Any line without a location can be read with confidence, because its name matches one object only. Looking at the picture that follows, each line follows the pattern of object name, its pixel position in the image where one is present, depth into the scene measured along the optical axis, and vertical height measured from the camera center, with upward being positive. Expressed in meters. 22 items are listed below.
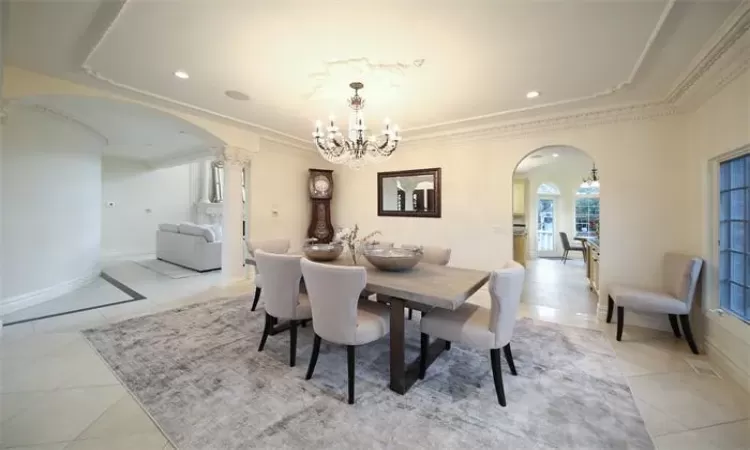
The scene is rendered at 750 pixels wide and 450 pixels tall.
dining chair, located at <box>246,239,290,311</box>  3.62 -0.28
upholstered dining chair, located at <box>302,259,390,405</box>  2.00 -0.58
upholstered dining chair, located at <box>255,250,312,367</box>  2.46 -0.54
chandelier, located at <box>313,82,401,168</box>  2.95 +0.83
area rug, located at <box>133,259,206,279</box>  5.69 -0.91
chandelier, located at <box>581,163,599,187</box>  6.76 +1.08
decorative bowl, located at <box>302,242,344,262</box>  2.97 -0.27
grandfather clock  5.79 +0.40
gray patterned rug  1.72 -1.17
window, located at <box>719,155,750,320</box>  2.49 -0.10
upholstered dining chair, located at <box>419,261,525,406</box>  1.98 -0.70
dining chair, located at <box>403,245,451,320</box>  3.22 -0.33
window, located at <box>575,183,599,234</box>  9.06 +0.46
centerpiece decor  3.03 -0.16
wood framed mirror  4.99 +0.53
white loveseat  5.92 -0.45
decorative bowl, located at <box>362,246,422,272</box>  2.55 -0.29
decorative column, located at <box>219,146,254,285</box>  4.77 +0.17
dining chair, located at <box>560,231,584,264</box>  8.09 -0.60
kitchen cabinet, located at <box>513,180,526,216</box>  8.97 +0.80
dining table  2.00 -0.47
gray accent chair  2.78 -0.68
